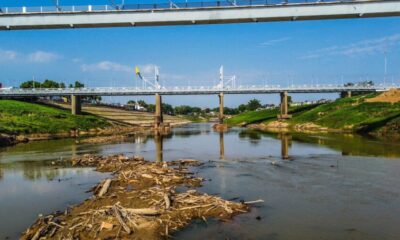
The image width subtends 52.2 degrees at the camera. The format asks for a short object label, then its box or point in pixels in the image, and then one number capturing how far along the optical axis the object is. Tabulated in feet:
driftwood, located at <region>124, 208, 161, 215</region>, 39.72
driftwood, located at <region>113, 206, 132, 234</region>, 35.36
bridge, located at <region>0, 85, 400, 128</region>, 313.94
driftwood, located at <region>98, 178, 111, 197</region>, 51.17
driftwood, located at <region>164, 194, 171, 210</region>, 41.69
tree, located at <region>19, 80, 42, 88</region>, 444.55
